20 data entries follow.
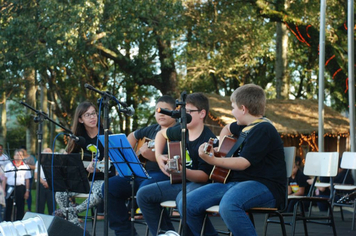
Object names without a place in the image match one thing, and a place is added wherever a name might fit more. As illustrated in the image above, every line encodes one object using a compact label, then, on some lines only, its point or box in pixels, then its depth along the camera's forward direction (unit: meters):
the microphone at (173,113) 4.75
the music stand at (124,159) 5.43
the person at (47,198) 11.85
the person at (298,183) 10.35
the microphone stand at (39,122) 6.30
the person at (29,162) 12.61
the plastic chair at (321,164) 7.73
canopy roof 18.58
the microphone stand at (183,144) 4.62
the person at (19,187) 11.38
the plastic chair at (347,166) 9.30
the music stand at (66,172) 6.02
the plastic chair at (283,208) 4.74
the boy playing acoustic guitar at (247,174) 4.55
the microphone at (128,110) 5.06
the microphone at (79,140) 5.99
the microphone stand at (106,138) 4.93
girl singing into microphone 6.64
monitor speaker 2.96
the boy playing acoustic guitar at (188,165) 5.38
